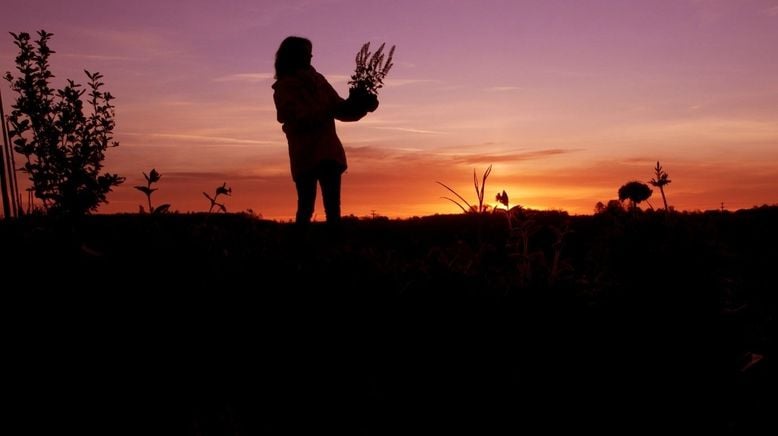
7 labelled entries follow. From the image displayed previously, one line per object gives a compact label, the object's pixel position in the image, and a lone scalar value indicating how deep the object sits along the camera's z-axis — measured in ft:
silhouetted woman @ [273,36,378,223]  27.40
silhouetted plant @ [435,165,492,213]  11.19
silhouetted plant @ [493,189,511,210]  11.12
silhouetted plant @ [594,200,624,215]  13.39
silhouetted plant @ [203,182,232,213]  8.95
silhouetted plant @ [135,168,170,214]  9.09
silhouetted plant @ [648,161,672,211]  14.65
